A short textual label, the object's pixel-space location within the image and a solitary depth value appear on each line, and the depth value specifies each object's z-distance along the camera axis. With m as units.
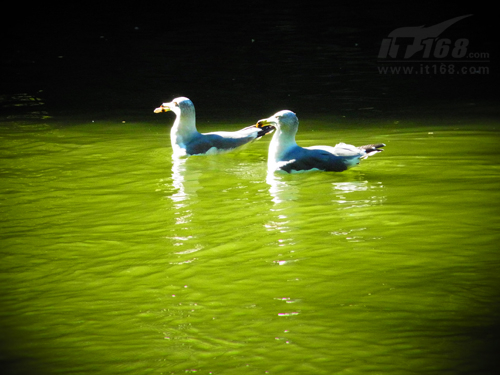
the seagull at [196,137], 18.81
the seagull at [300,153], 16.20
